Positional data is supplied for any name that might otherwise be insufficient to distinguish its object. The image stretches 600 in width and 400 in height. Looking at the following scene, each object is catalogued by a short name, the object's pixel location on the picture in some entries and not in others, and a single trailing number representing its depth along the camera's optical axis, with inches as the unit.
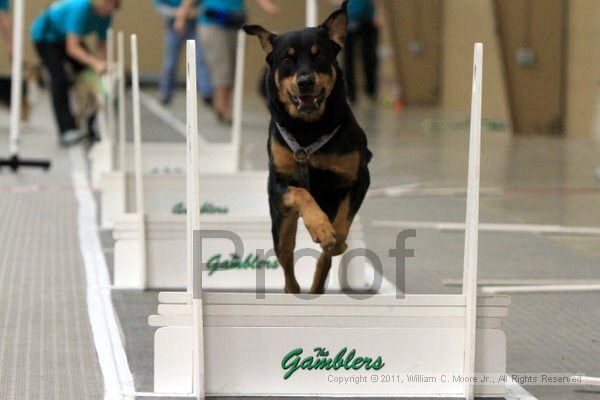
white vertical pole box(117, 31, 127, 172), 685.5
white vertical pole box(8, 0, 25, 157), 915.0
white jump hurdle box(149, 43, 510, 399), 360.8
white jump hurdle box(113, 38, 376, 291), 533.6
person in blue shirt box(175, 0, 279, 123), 1286.9
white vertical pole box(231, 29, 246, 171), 770.2
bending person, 1067.3
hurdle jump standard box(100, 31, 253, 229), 641.0
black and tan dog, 406.6
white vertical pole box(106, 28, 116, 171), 847.1
